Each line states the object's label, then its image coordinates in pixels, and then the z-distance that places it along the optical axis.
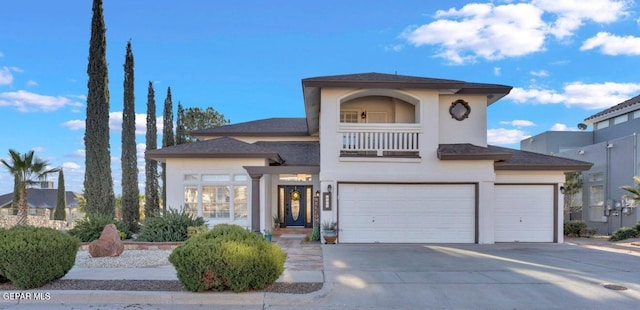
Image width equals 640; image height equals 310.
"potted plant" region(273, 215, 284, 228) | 16.66
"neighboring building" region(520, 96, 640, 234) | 18.12
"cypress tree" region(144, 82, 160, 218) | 23.15
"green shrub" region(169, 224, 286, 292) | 6.14
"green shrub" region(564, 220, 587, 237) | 17.88
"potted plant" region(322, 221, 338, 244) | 12.87
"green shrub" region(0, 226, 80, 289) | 6.43
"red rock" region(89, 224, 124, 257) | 10.35
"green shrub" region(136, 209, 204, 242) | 12.25
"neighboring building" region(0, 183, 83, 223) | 39.78
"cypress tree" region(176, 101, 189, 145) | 26.91
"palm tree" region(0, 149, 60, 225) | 20.75
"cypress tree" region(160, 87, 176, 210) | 25.11
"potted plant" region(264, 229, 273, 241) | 13.36
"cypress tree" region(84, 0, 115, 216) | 15.34
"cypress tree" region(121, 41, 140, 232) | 18.50
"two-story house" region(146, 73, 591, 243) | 13.22
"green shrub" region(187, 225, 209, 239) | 11.84
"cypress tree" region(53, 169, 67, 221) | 30.33
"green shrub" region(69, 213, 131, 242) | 12.70
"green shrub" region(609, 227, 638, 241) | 15.19
